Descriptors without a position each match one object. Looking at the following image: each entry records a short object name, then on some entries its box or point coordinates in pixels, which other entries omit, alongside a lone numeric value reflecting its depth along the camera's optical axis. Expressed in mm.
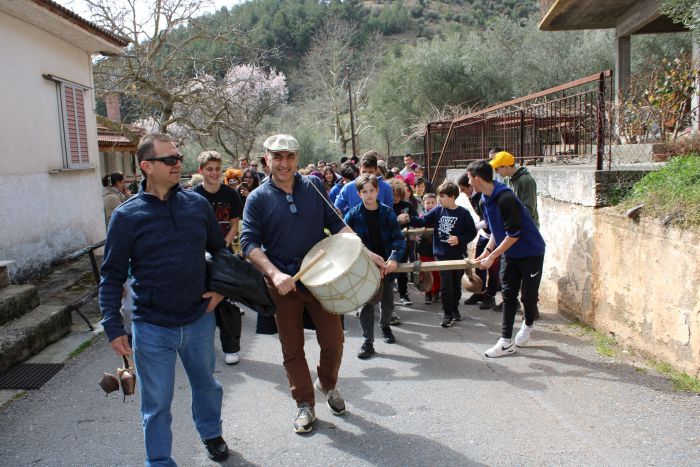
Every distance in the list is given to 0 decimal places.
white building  7504
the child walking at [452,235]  6266
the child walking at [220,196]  5609
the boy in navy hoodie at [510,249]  4840
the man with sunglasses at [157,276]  2912
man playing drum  3686
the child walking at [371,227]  5207
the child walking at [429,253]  7250
